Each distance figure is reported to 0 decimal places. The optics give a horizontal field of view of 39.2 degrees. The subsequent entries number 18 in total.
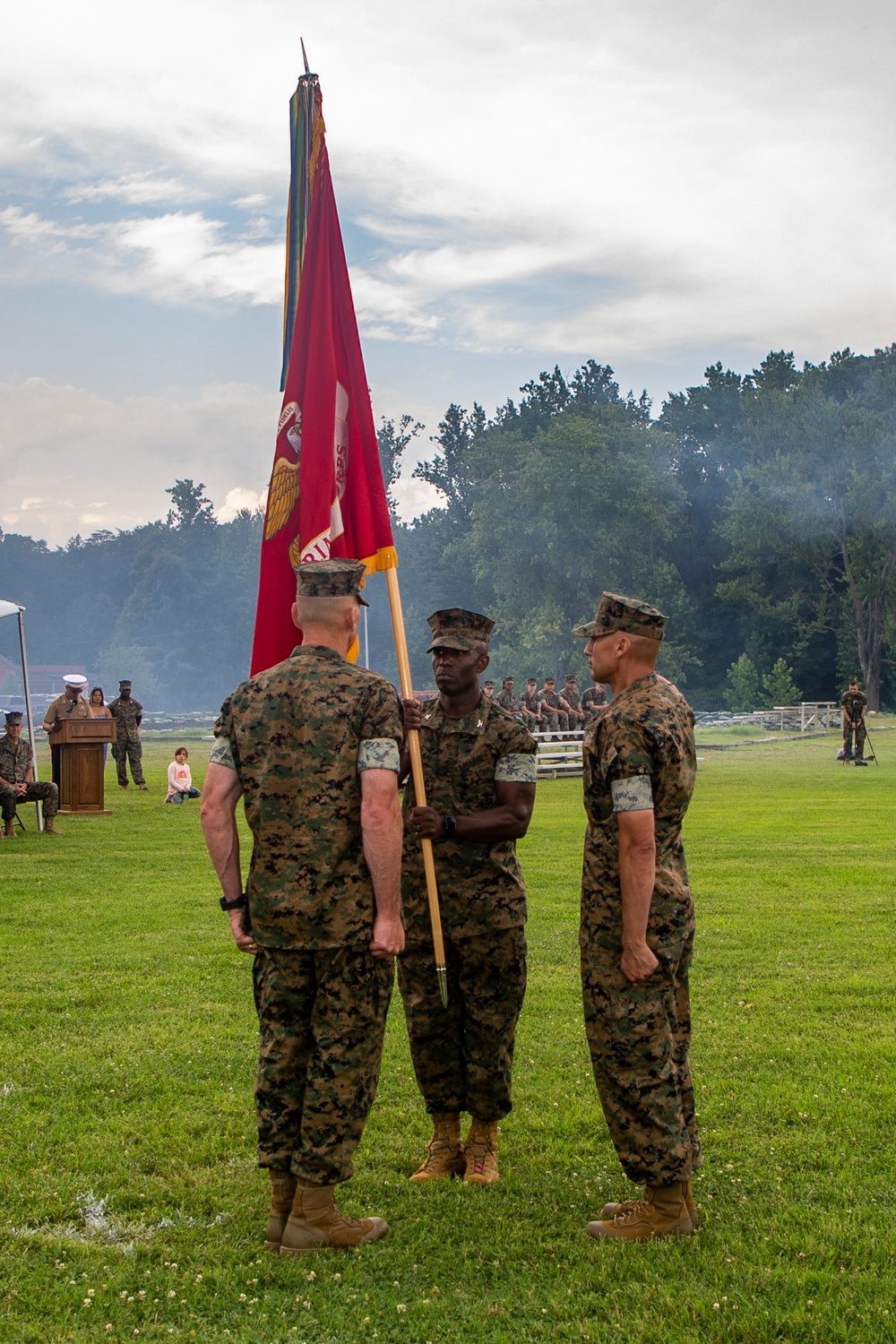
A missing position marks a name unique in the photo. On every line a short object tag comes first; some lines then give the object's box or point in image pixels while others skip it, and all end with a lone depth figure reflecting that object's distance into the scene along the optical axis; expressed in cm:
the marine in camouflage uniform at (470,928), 482
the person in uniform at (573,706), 3098
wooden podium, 1800
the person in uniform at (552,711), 3058
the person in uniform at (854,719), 2869
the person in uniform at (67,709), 1850
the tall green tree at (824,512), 5897
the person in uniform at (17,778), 1580
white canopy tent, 1507
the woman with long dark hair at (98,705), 2098
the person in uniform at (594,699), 2802
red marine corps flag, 529
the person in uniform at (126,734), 2320
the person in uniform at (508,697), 2635
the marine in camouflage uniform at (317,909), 409
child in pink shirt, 2058
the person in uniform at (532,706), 2931
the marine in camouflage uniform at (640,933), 416
